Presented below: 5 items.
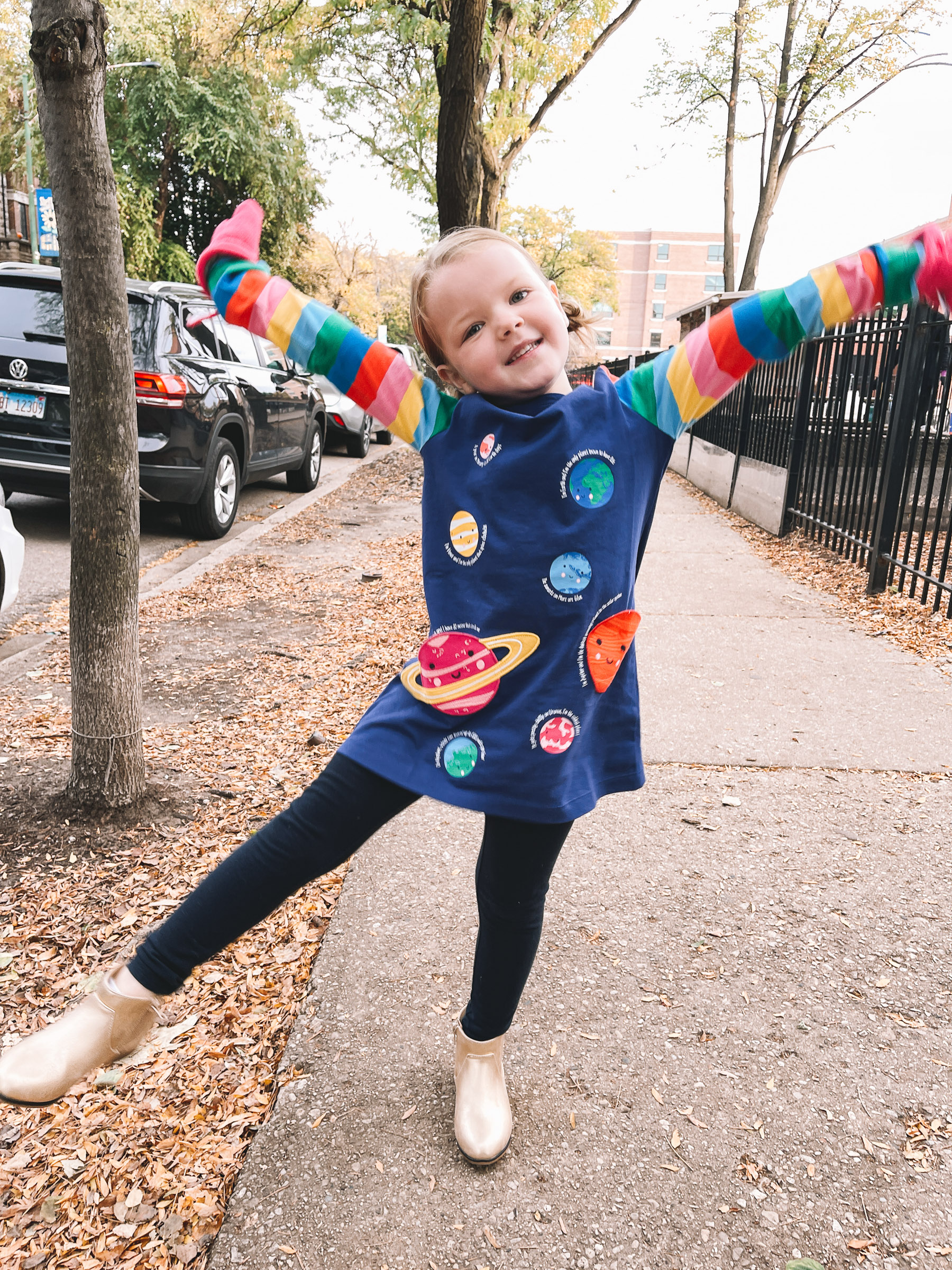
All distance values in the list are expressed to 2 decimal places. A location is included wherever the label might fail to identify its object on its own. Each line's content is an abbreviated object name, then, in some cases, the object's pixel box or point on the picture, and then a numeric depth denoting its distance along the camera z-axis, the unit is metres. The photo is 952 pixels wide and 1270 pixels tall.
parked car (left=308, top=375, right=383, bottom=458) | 14.49
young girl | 1.50
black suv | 6.60
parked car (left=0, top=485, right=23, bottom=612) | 4.28
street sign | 24.58
